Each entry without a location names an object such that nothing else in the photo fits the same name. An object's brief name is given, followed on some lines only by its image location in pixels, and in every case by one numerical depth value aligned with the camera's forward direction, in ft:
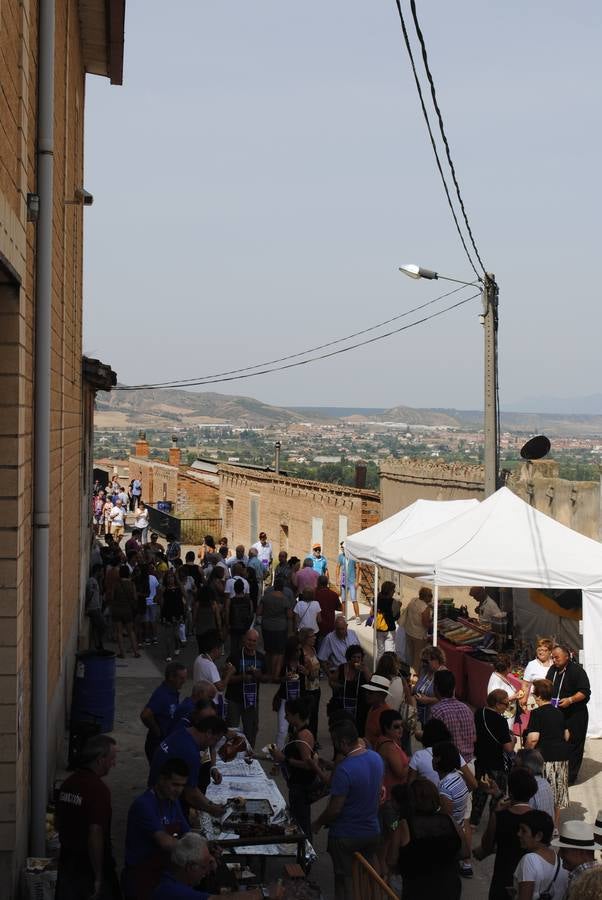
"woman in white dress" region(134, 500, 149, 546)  109.99
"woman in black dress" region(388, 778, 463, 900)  21.97
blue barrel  40.88
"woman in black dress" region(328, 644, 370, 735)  35.34
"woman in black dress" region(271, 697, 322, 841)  28.14
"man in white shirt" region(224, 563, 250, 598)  59.82
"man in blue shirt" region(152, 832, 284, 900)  18.92
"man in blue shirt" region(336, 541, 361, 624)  75.20
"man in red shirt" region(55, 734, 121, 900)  22.71
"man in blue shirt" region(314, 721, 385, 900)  24.93
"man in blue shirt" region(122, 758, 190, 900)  21.47
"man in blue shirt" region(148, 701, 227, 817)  25.08
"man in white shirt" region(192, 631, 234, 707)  35.54
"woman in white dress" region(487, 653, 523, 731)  37.58
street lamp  58.75
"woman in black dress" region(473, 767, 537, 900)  23.15
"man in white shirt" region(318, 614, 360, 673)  42.52
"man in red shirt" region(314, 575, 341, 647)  57.06
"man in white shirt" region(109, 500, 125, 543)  122.01
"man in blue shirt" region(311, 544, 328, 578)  71.77
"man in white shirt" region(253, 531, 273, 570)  76.33
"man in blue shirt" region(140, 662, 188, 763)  31.37
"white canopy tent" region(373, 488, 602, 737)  45.19
